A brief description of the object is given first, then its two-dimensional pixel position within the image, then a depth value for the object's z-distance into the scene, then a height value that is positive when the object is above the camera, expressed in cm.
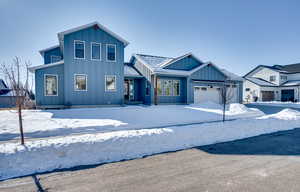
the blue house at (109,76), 1548 +177
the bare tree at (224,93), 1071 +1
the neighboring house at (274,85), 3366 +161
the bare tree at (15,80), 578 +44
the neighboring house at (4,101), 2677 -128
